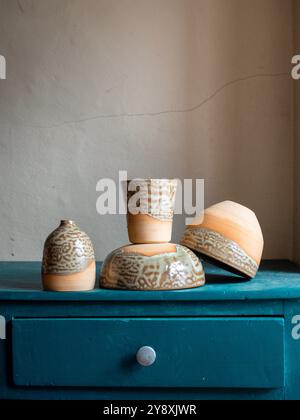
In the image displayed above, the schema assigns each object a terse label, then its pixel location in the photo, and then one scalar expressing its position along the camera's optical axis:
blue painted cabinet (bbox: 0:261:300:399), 1.09
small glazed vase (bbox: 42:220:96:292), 1.09
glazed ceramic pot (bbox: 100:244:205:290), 1.09
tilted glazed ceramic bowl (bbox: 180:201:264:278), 1.15
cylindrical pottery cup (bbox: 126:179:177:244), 1.14
